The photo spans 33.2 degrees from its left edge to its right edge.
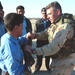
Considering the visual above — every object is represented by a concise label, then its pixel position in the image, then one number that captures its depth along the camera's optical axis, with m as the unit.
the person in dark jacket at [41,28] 3.68
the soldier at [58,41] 1.78
